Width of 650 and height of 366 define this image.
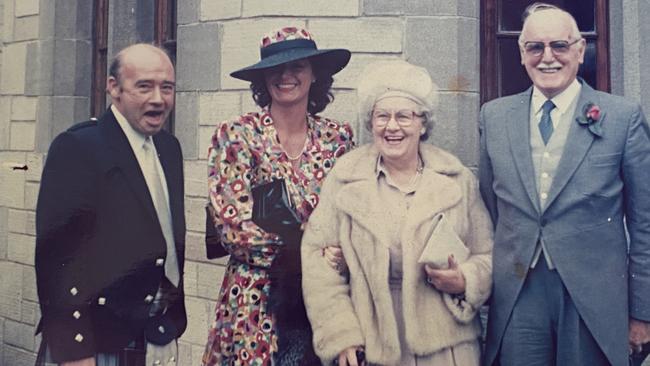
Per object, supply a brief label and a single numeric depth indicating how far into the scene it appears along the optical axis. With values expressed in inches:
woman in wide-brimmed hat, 141.3
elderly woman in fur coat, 133.3
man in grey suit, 132.3
